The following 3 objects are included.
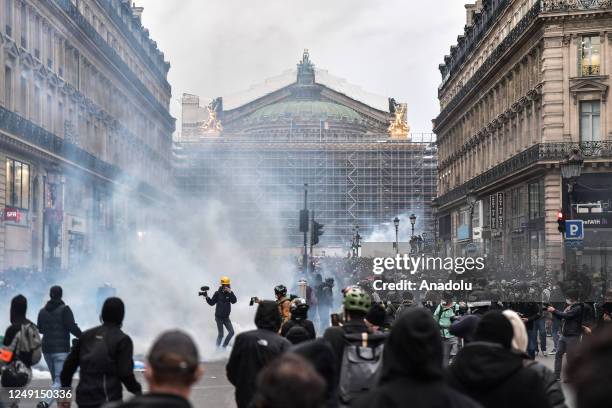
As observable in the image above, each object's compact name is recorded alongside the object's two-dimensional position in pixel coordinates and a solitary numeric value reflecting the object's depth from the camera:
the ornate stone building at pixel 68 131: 34.16
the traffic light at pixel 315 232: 35.81
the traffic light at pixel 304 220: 36.22
